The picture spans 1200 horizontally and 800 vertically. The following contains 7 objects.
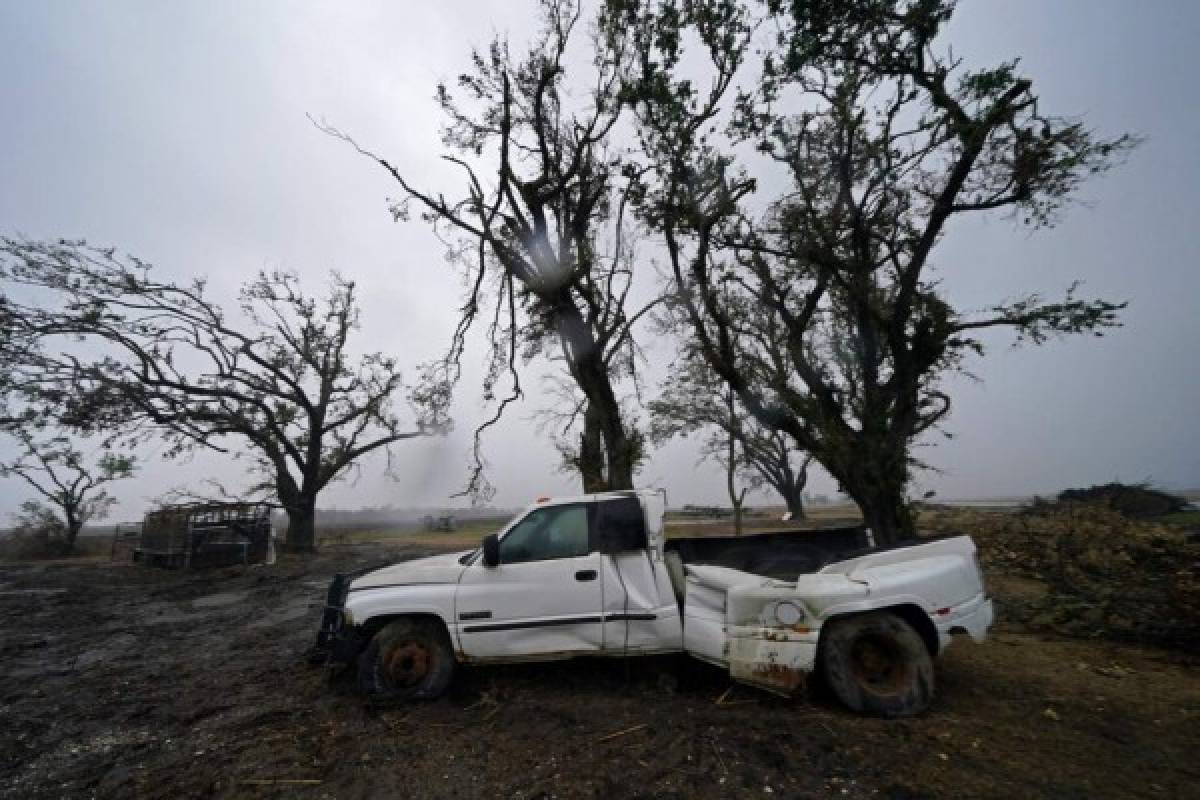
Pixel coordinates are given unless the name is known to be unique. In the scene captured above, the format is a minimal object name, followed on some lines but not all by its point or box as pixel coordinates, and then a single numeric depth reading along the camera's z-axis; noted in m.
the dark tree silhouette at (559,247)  11.54
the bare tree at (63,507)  26.68
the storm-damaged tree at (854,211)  9.78
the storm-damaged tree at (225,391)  17.19
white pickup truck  4.29
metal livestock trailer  17.36
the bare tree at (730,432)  24.73
